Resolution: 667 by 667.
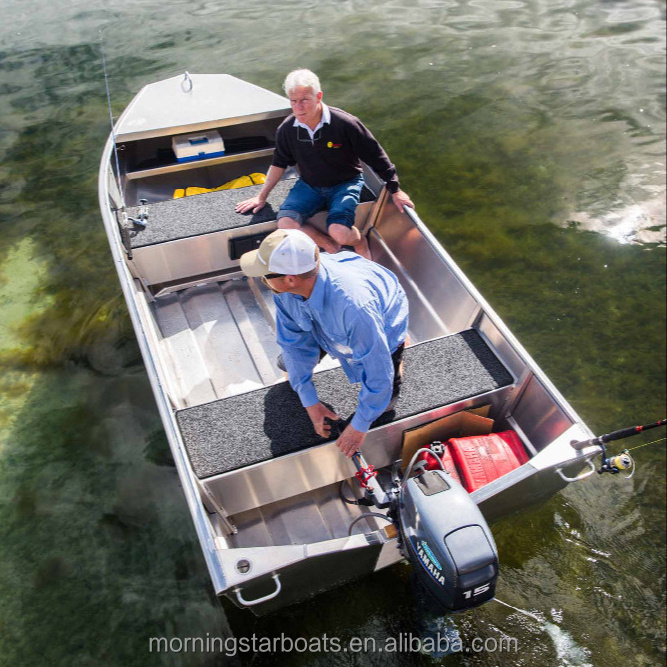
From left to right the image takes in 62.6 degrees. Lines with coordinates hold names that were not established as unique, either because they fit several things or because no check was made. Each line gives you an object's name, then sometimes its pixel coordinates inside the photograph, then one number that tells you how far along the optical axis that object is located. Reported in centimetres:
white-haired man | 329
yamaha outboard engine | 205
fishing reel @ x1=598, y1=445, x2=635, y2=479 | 243
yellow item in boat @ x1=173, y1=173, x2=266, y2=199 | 433
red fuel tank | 269
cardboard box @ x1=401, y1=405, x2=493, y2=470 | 285
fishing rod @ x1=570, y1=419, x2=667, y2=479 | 243
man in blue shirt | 208
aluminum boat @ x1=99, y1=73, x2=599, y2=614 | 250
